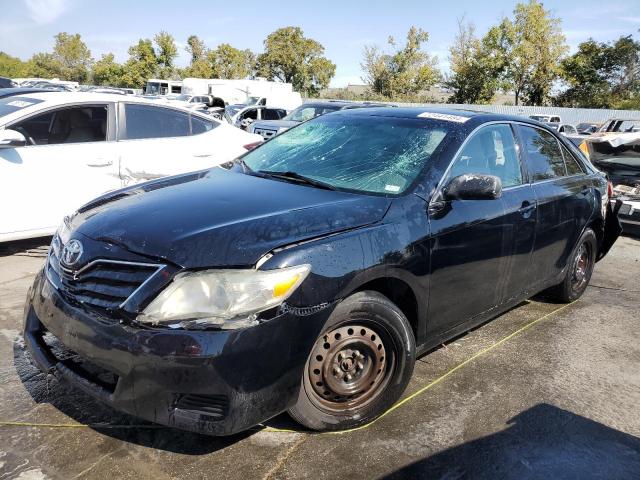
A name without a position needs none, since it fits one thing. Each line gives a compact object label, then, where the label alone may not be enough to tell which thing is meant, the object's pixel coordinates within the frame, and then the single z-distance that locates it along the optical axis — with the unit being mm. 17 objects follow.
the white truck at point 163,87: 41344
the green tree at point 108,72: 61312
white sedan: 5160
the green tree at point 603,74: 42125
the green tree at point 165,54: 60269
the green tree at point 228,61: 62938
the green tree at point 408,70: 51406
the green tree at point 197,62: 61500
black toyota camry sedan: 2229
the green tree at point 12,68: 76181
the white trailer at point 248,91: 35094
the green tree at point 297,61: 60312
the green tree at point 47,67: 69812
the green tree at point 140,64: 59375
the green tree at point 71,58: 70250
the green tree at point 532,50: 41781
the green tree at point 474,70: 44125
